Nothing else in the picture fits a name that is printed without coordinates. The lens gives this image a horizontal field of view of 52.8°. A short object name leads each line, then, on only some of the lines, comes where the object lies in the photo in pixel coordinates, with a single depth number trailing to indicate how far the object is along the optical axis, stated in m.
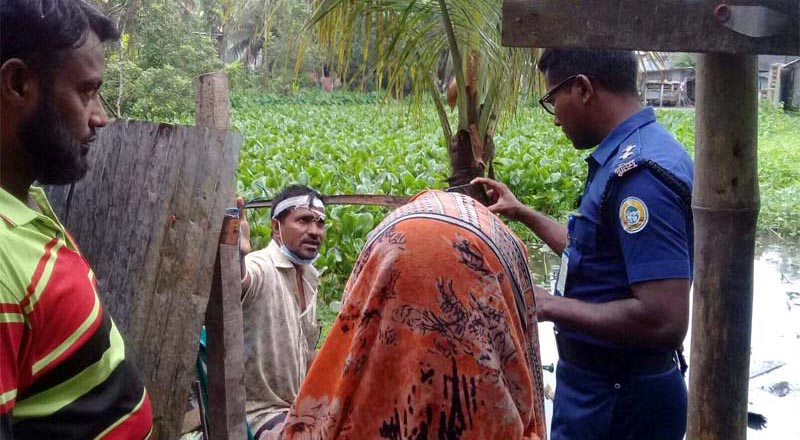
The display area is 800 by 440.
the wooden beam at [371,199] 2.97
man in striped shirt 1.31
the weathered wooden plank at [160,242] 2.09
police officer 2.11
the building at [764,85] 30.89
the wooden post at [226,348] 2.23
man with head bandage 3.41
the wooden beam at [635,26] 1.63
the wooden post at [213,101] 2.32
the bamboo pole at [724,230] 1.85
